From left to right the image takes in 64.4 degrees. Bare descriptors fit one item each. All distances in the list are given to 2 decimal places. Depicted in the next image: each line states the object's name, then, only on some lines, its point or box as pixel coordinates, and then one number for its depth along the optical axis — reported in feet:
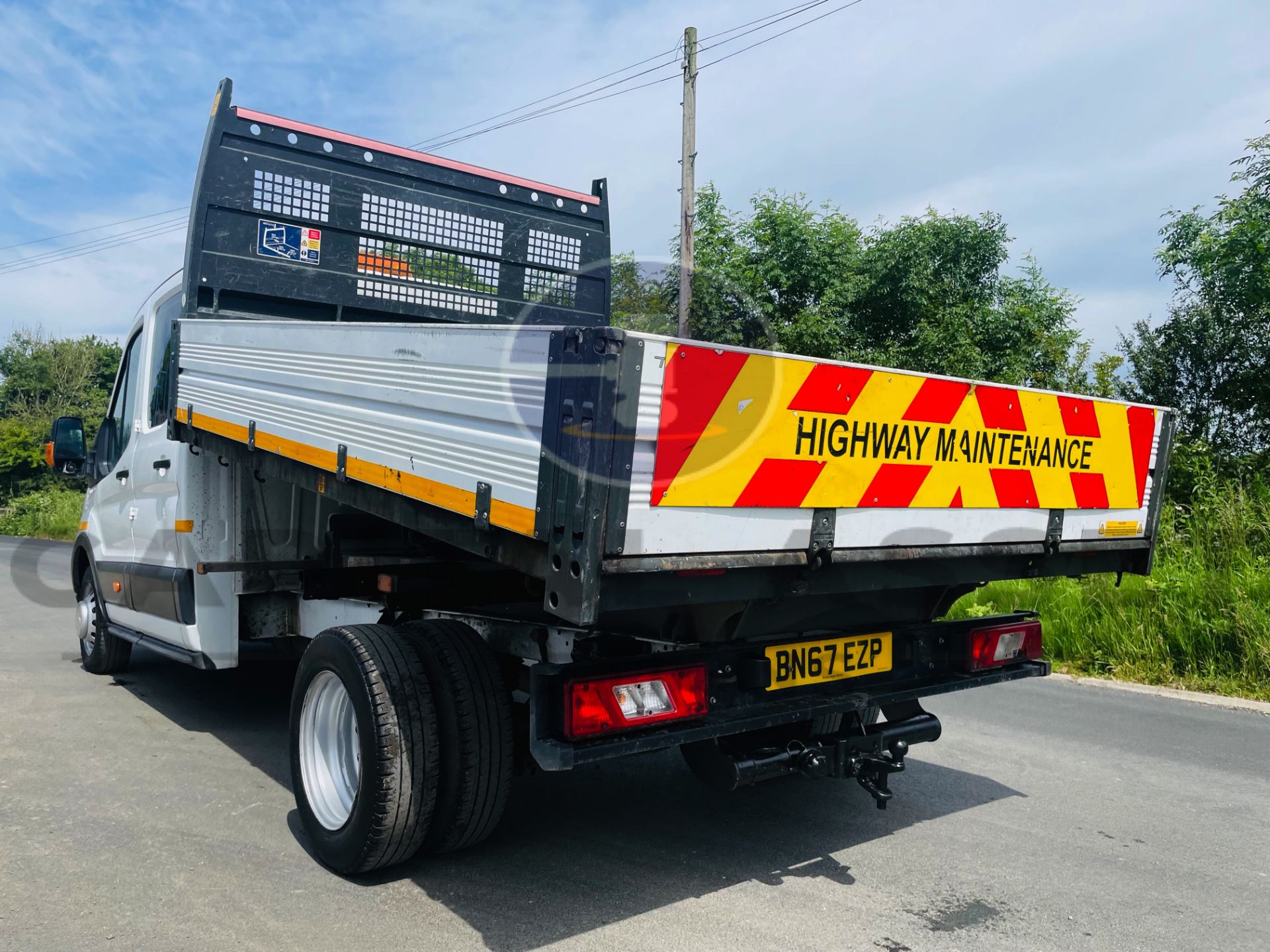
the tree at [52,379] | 148.77
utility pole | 49.03
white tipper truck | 8.77
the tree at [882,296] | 51.93
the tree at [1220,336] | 36.50
